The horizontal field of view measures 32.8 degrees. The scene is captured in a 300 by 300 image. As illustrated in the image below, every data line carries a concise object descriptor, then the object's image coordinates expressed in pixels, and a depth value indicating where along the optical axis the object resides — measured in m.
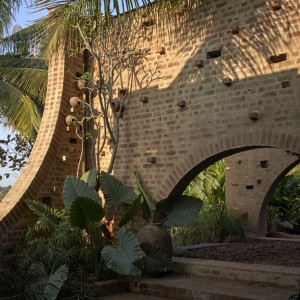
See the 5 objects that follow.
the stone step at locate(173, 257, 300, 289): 6.79
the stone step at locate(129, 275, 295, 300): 6.50
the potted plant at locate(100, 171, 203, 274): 8.14
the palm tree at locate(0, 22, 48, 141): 15.13
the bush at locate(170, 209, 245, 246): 12.12
